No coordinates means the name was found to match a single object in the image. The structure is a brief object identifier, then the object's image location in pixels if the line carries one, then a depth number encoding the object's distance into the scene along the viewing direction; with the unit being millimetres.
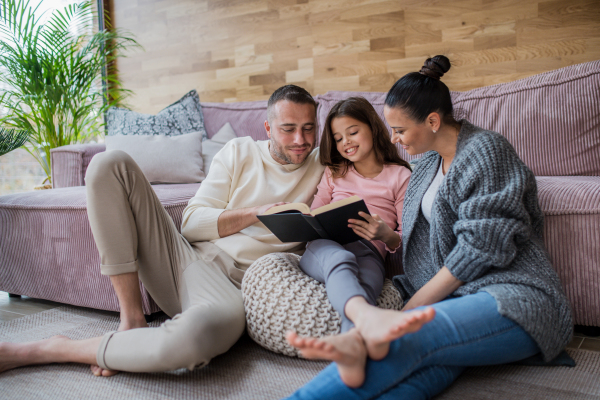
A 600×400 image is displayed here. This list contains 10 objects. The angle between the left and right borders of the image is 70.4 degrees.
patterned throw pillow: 2395
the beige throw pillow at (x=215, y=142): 2326
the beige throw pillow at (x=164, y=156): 2195
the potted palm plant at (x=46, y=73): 2617
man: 1072
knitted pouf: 1135
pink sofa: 1619
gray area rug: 1000
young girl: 1184
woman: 850
